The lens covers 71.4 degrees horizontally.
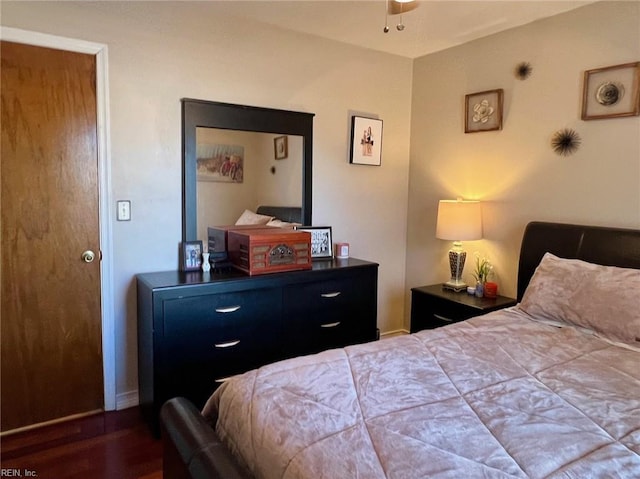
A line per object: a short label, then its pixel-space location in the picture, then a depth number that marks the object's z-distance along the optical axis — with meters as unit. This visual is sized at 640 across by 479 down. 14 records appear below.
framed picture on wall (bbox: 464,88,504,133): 3.19
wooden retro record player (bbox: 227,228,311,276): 2.71
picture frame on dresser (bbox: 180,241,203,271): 2.81
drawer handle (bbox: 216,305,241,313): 2.56
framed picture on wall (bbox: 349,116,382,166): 3.57
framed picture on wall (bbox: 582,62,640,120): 2.49
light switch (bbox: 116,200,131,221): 2.67
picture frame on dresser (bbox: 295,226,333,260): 3.32
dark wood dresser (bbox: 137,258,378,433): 2.42
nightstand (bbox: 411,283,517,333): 2.95
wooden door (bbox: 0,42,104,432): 2.36
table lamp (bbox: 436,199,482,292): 3.18
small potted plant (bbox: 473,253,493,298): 3.17
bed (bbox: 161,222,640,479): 1.13
